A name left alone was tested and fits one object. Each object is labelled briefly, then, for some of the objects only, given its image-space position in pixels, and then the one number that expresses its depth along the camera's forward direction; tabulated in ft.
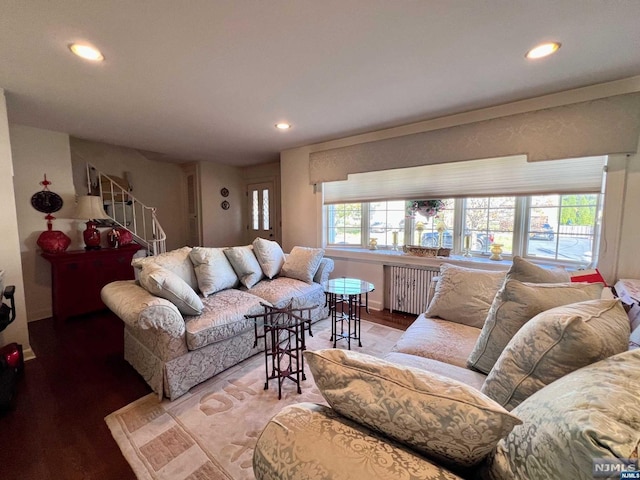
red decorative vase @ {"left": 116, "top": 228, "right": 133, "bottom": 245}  12.48
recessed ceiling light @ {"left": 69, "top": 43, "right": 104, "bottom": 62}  5.44
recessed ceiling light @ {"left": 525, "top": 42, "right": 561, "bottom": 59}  5.51
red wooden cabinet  10.44
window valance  7.01
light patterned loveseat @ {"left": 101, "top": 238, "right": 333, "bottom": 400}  6.08
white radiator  10.69
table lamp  10.86
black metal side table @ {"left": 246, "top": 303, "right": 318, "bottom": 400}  6.29
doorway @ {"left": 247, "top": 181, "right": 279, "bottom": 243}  17.95
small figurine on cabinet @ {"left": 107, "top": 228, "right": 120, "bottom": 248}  12.23
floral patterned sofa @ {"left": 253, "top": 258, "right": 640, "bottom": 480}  1.59
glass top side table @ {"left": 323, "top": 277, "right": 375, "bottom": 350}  8.33
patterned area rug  4.55
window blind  8.08
